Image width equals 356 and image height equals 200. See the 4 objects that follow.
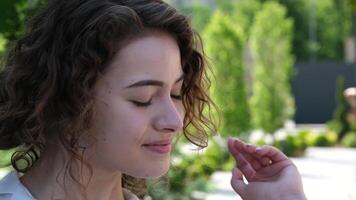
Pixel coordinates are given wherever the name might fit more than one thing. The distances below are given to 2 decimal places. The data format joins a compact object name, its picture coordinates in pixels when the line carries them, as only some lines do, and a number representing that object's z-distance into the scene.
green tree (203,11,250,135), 15.50
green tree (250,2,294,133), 18.30
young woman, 1.36
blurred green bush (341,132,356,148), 19.98
